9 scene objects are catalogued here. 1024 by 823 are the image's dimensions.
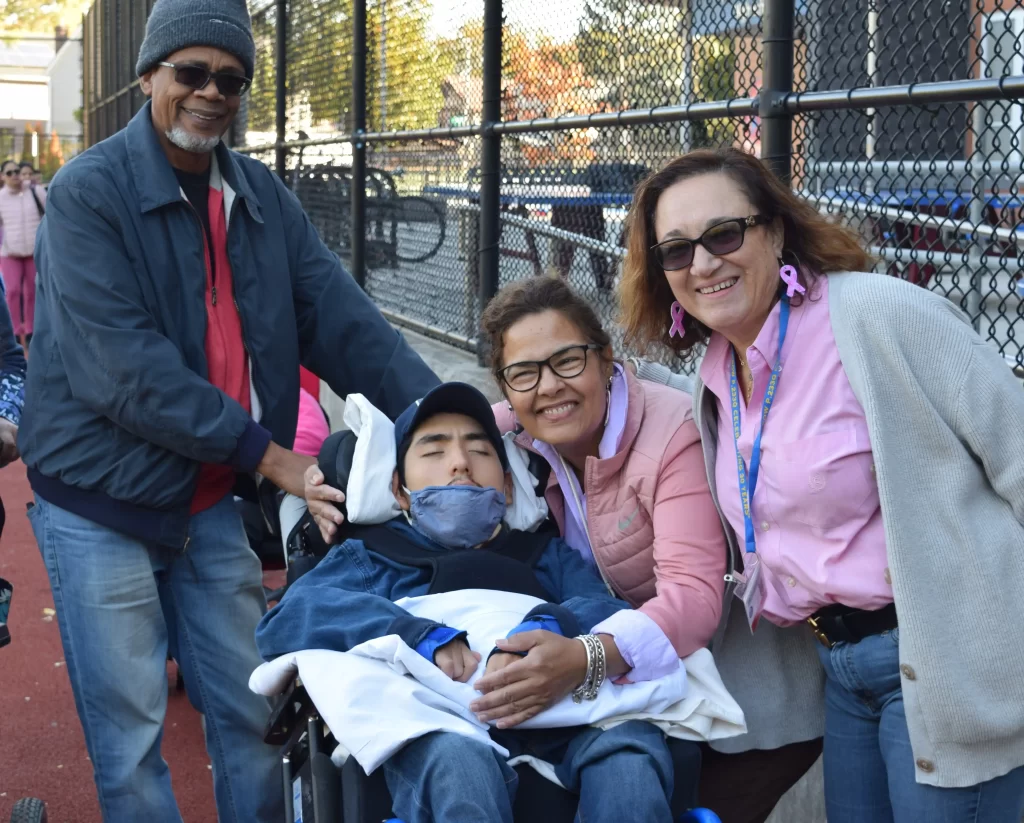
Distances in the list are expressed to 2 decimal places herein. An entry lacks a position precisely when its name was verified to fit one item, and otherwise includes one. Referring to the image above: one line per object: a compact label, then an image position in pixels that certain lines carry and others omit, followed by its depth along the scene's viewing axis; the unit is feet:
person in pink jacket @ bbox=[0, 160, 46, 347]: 44.45
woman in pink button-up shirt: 7.23
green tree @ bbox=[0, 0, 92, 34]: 125.29
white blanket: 7.70
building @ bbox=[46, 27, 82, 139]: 159.22
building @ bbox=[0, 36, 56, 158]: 177.37
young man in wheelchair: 7.55
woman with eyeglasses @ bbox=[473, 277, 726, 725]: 8.41
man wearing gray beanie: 9.66
